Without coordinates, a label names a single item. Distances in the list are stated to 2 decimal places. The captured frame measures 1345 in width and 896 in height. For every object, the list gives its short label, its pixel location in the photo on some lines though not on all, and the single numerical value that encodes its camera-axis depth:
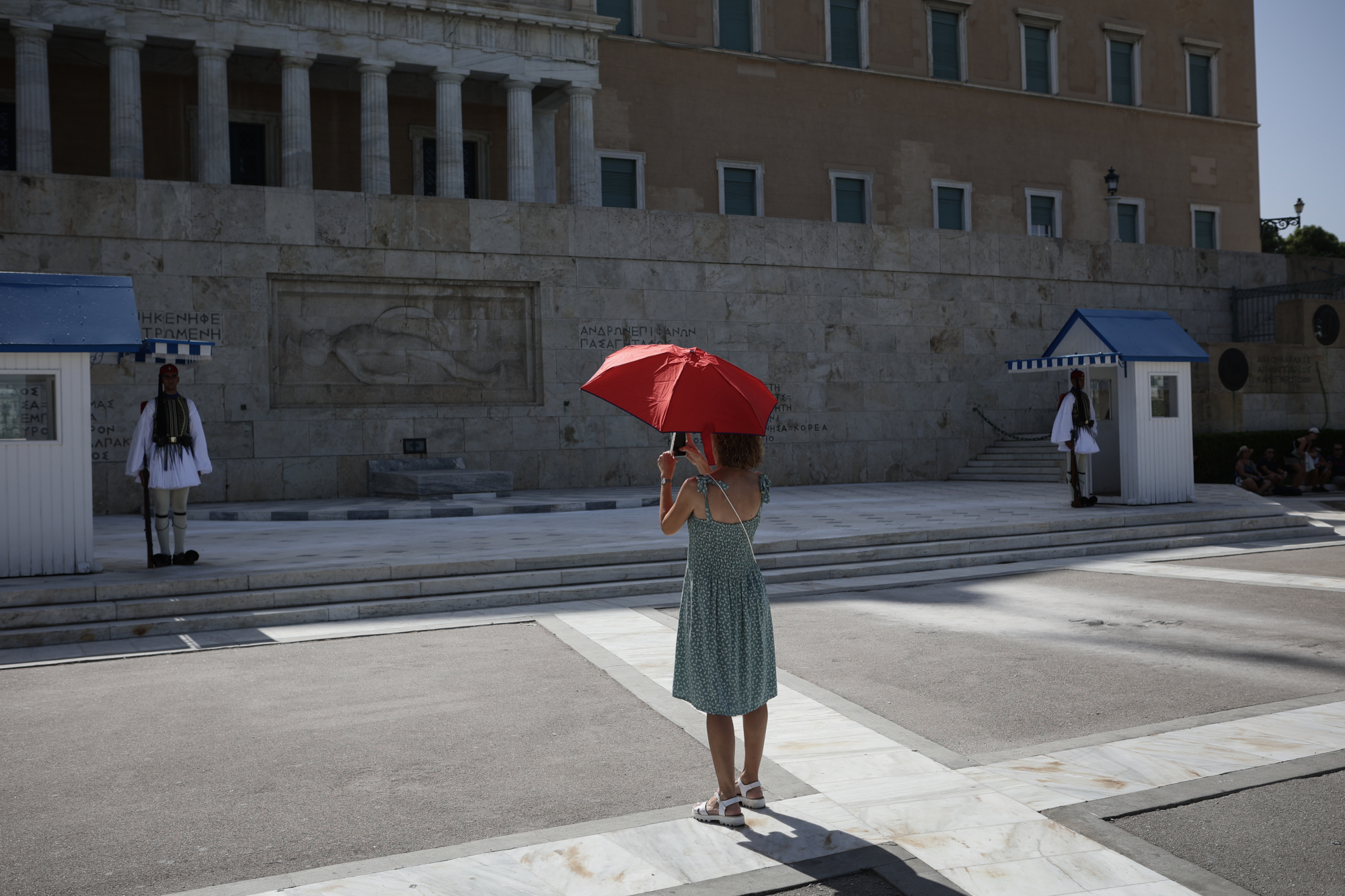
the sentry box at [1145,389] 17.31
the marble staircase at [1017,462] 23.80
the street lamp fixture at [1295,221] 44.69
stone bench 19.17
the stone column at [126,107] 24.12
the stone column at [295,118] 25.33
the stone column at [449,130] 26.77
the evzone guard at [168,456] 11.62
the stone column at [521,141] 27.33
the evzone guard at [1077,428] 17.12
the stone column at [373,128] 26.16
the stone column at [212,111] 24.91
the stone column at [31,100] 23.66
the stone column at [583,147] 28.19
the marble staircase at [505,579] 9.73
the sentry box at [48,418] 10.80
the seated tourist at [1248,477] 20.61
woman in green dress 4.89
